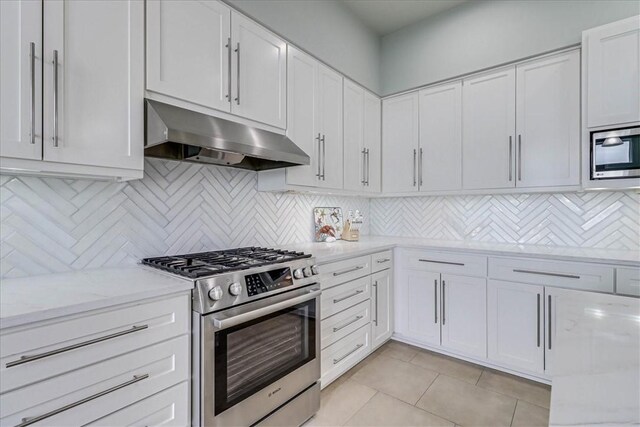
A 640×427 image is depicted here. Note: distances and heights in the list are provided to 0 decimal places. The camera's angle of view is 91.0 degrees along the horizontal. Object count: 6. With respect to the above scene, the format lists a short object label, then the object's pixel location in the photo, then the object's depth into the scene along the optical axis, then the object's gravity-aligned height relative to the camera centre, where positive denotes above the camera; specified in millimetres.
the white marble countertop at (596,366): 529 -328
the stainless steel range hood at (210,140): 1481 +388
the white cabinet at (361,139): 2908 +734
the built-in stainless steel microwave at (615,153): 2104 +421
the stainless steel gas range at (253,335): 1387 -618
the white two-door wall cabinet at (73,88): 1160 +511
